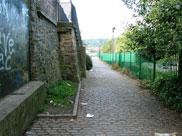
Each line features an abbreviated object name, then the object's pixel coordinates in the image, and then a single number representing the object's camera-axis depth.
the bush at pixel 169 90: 6.02
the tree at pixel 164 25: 4.55
